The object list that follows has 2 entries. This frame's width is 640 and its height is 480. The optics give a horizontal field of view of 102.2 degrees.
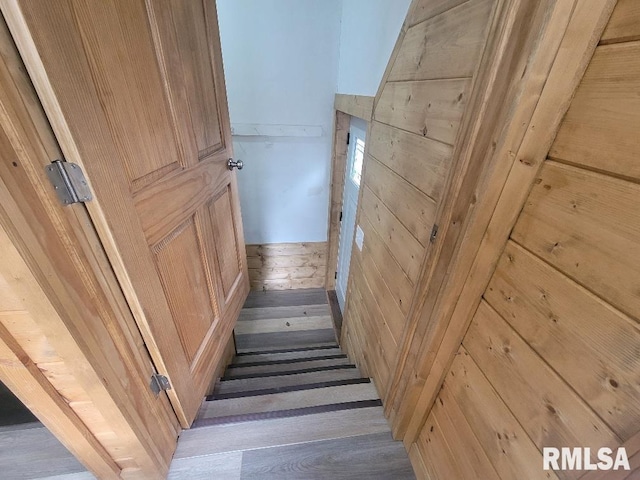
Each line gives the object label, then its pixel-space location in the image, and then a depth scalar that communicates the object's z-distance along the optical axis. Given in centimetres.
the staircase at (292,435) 108
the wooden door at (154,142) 52
